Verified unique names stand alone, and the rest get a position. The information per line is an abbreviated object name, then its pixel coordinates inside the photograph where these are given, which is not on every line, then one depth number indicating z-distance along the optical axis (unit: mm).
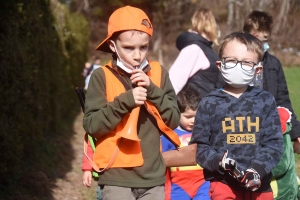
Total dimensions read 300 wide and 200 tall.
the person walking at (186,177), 4680
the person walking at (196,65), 5609
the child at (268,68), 5266
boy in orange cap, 3568
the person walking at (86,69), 17438
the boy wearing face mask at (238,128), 3637
